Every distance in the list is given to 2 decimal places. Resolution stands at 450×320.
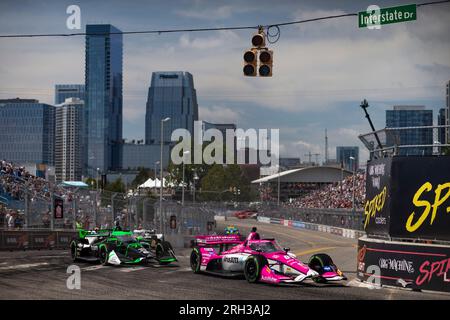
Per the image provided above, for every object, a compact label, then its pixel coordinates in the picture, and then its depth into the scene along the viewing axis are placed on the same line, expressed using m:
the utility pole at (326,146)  171.96
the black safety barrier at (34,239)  30.50
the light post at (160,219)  37.72
